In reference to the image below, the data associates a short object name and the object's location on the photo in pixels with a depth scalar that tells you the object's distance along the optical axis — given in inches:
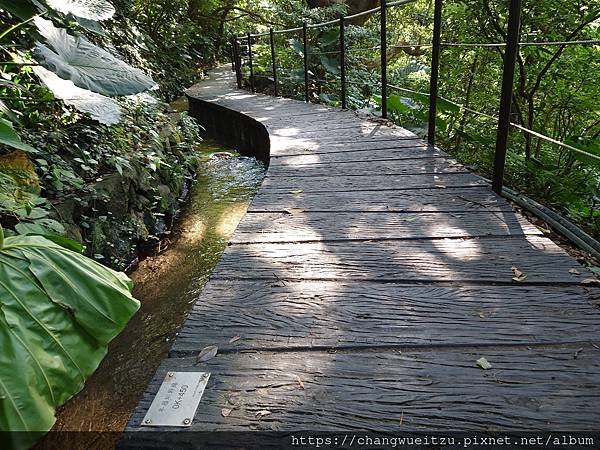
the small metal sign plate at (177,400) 35.8
